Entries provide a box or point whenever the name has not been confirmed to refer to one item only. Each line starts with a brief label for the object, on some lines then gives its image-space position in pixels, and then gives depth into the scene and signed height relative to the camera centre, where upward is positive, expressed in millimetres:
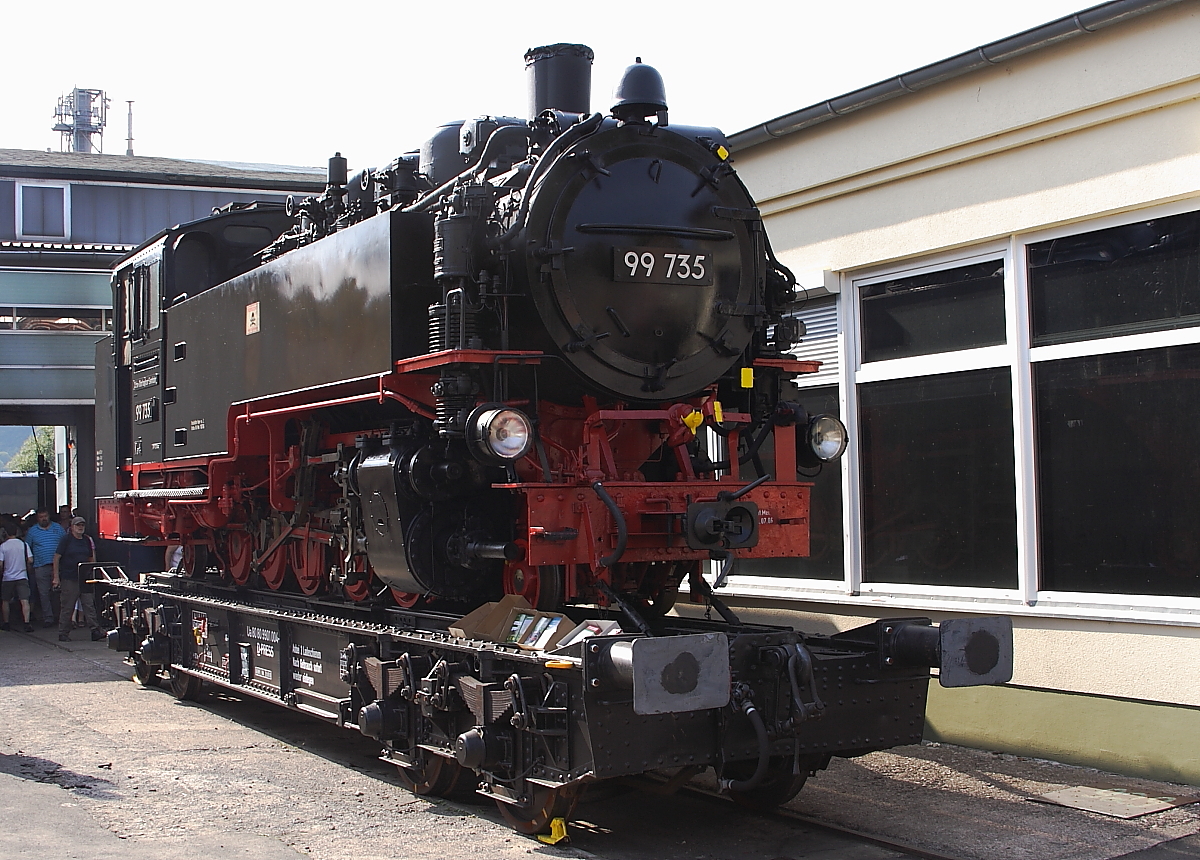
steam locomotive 5328 +143
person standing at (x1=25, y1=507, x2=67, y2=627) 15430 -751
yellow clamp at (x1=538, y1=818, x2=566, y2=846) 5391 -1545
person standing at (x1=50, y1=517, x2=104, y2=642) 14336 -969
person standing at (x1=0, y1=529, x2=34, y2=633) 15219 -1012
